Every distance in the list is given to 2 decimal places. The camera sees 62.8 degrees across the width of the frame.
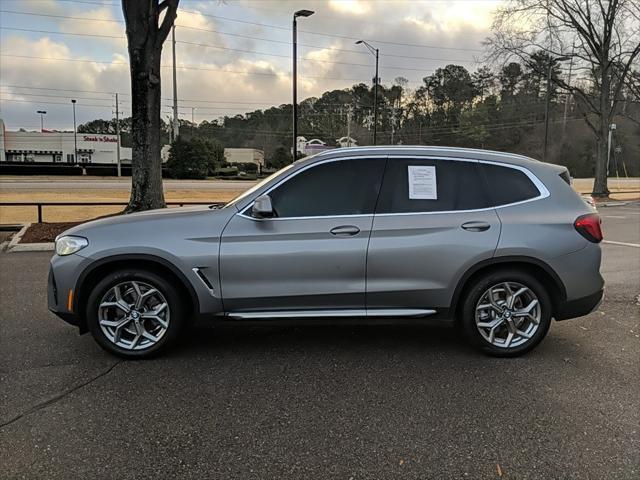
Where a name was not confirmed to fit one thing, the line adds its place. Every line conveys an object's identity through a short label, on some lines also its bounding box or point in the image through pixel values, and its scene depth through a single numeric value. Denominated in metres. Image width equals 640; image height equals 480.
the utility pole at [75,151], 81.79
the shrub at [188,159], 52.34
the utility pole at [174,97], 53.91
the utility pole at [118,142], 56.03
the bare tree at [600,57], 27.41
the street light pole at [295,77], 23.56
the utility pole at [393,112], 92.38
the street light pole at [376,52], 30.42
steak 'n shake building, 90.62
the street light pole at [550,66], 28.89
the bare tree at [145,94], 11.52
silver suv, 4.16
